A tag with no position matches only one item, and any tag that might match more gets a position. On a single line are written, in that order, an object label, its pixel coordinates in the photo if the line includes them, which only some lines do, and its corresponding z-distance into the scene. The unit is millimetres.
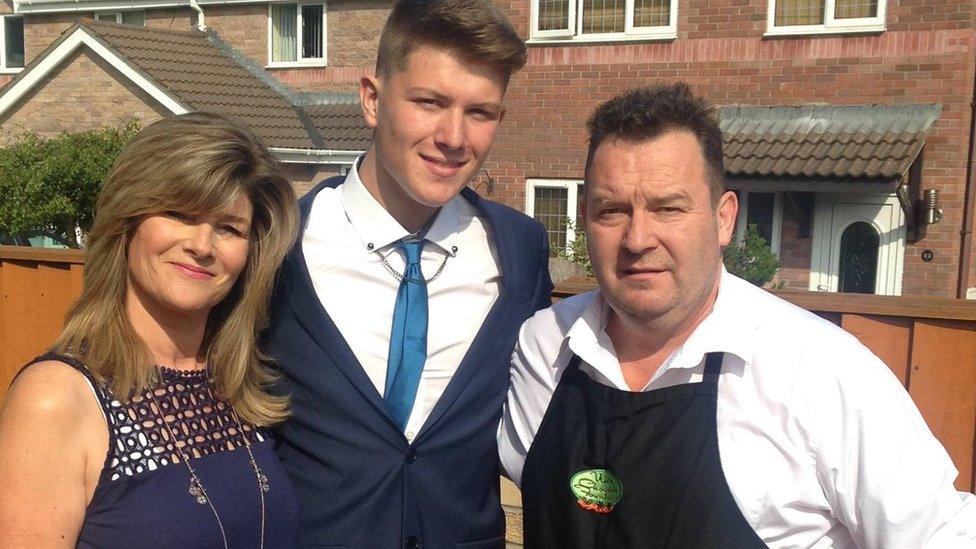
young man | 2219
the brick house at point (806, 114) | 9891
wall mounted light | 9719
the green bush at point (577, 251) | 10094
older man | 1770
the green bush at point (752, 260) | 9492
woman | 1800
